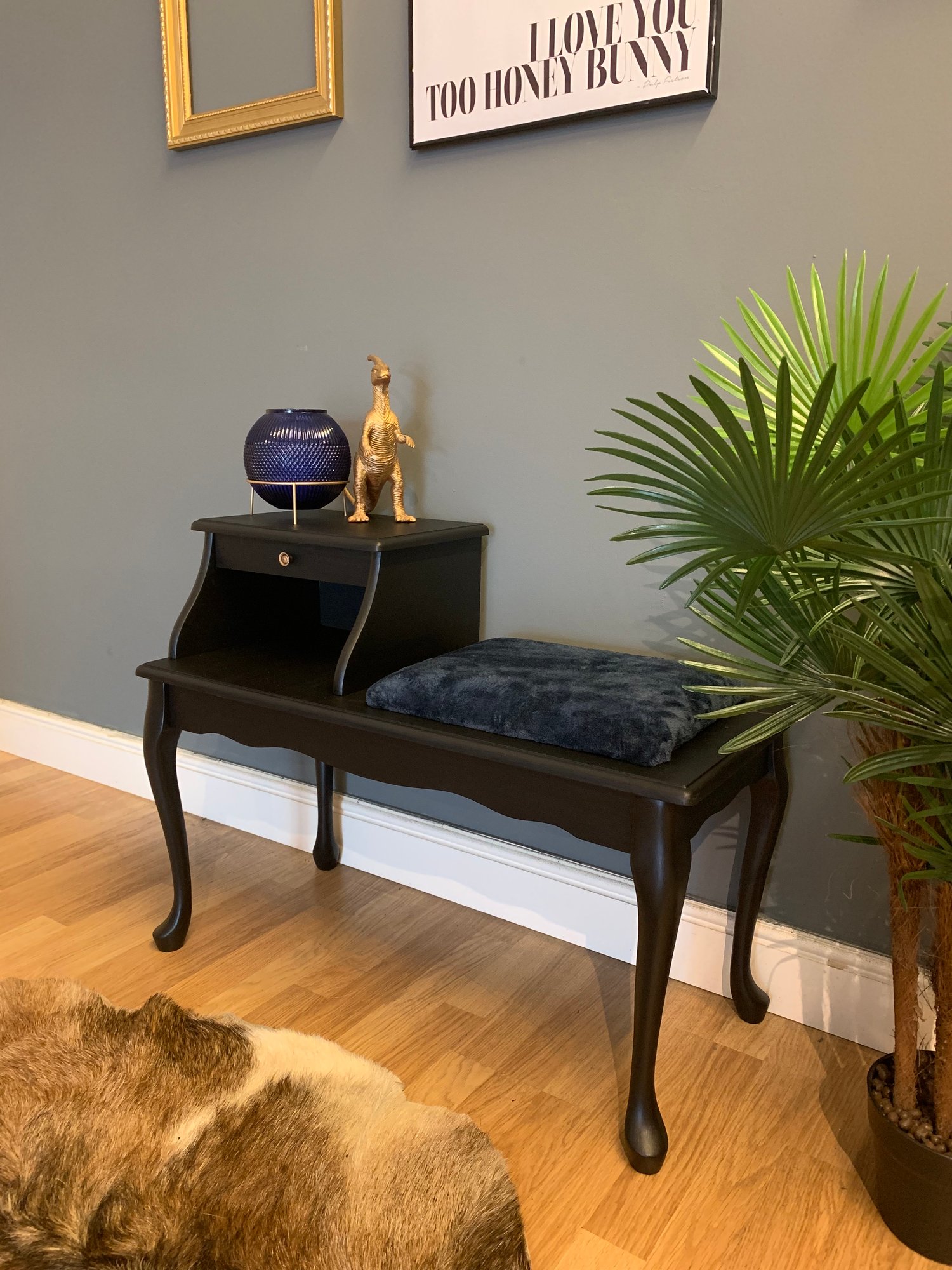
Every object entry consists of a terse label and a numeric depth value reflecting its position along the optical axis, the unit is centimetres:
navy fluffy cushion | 130
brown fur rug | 116
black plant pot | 115
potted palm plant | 91
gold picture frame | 190
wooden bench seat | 127
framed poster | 154
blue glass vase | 178
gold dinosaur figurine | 174
